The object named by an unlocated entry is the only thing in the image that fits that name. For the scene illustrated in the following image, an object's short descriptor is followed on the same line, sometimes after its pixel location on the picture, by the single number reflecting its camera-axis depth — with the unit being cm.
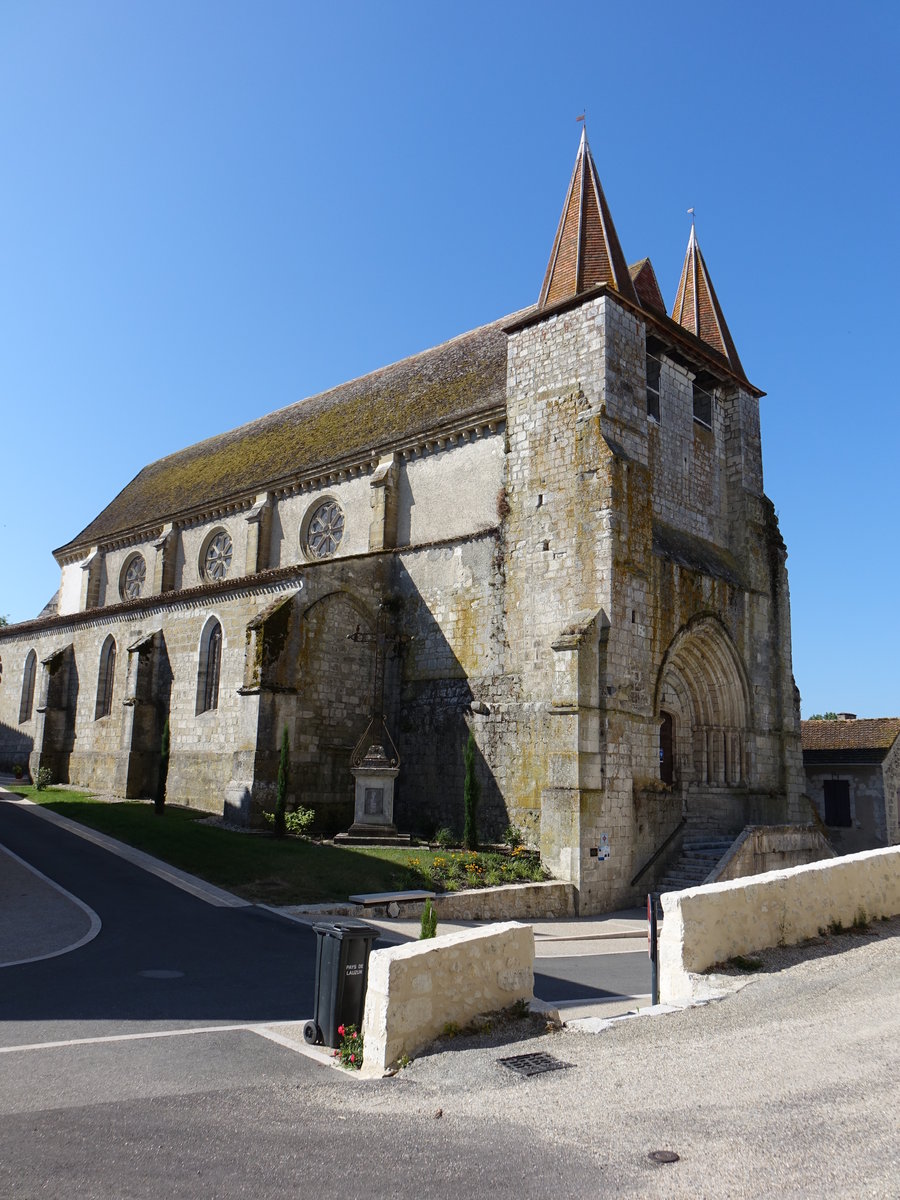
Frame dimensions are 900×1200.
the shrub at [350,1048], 681
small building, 2839
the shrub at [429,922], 888
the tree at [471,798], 1898
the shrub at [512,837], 1902
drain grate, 632
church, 1917
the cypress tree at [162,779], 2172
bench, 1463
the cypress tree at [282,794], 1911
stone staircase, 1903
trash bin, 735
